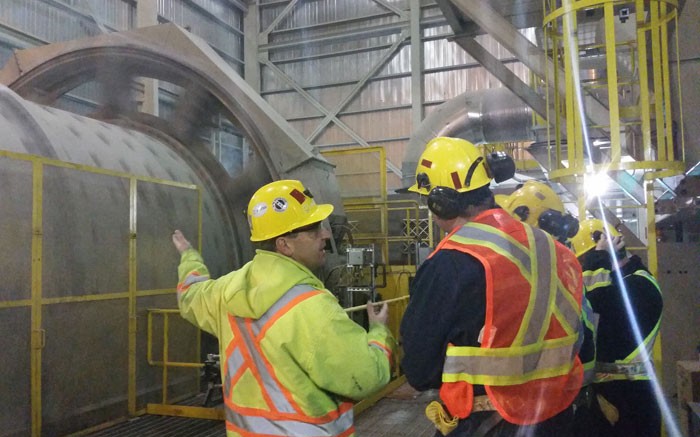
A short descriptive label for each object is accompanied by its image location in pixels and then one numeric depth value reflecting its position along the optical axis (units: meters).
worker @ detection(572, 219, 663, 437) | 2.85
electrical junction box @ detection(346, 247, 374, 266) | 5.70
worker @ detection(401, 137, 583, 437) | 1.59
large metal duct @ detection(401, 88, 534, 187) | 8.72
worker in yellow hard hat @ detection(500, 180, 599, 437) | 2.28
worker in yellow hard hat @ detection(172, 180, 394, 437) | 1.67
